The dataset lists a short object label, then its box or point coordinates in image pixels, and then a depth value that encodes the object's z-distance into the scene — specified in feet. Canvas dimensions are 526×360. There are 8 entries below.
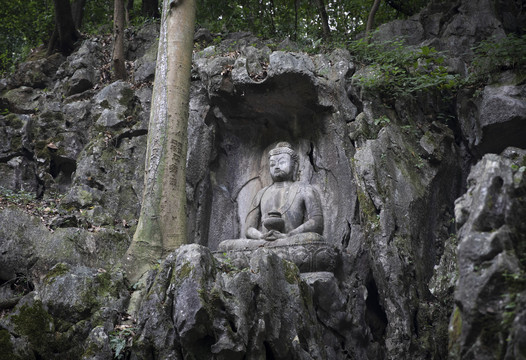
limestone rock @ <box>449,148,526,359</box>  15.08
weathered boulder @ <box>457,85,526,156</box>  31.89
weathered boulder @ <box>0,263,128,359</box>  21.39
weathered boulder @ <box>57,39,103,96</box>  43.14
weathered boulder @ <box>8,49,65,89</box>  45.50
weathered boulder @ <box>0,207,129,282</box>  27.22
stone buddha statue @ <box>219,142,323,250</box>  31.17
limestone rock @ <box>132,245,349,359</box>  20.34
